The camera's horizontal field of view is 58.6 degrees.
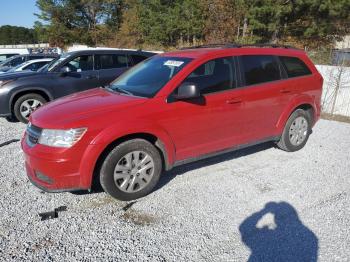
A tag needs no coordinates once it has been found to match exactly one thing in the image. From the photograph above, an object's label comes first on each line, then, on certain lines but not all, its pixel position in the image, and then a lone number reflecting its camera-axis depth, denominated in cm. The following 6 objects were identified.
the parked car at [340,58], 947
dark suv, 709
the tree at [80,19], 4862
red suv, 337
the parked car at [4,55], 1772
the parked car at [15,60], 1391
